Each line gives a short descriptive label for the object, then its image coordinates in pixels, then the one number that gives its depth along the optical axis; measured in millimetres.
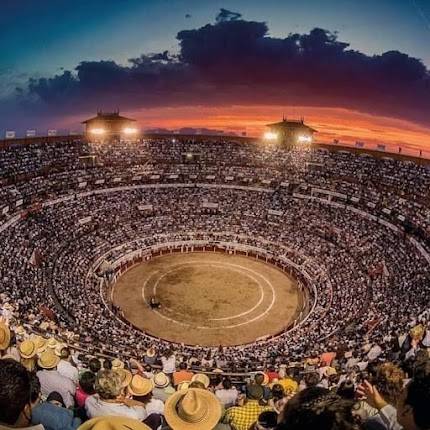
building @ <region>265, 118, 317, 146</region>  80188
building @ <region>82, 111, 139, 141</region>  79250
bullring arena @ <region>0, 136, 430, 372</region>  36469
